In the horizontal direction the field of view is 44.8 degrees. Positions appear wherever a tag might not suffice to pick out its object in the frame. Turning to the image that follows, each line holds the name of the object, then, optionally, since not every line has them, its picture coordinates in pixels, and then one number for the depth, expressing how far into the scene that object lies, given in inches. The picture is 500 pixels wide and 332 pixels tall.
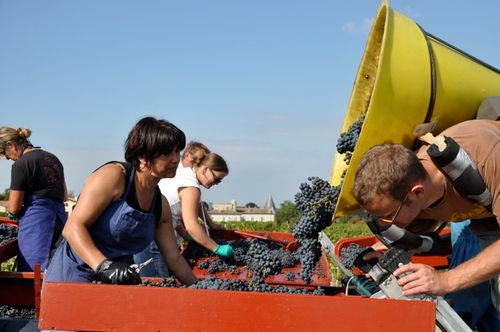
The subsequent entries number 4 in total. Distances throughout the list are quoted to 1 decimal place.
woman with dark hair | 103.2
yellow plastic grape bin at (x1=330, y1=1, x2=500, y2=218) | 96.1
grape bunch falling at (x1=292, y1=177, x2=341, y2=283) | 115.9
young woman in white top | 166.4
